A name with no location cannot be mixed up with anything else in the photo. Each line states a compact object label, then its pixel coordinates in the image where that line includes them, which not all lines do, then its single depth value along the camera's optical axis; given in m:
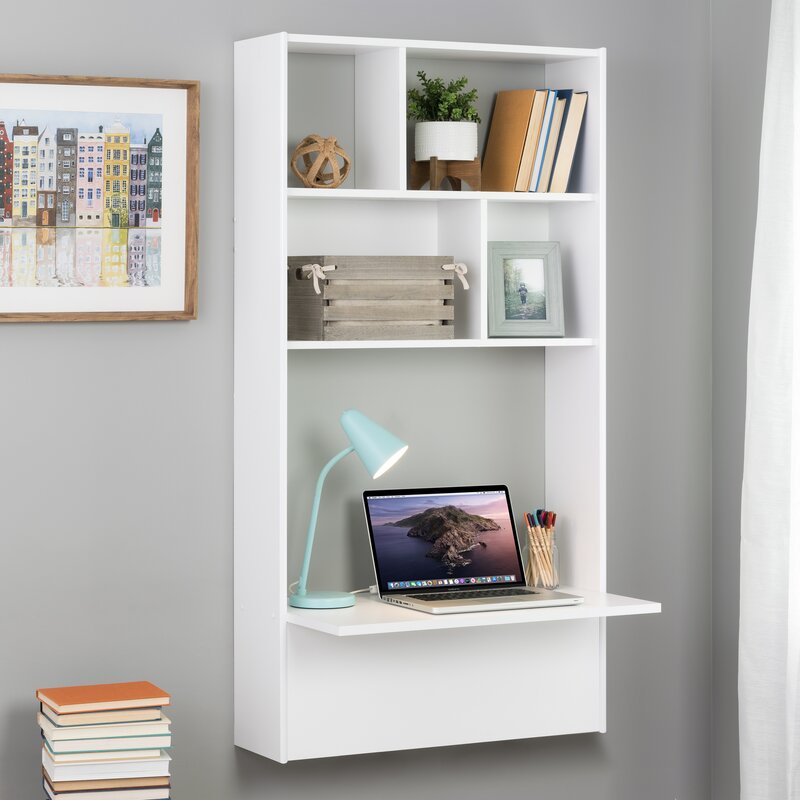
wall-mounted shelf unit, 4.27
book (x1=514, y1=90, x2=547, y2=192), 4.56
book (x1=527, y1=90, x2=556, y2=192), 4.57
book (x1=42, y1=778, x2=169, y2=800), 3.89
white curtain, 4.27
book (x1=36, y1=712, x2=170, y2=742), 3.89
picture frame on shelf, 4.57
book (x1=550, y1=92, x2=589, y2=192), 4.60
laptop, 4.45
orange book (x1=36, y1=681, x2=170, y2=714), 3.94
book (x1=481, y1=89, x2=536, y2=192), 4.57
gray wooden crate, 4.33
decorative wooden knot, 4.37
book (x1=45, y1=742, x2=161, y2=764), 3.89
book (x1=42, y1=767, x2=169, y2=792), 3.90
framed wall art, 4.24
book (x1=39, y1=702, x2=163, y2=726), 3.92
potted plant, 4.49
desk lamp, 4.23
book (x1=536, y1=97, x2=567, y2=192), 4.59
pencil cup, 4.68
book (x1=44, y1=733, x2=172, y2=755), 3.89
